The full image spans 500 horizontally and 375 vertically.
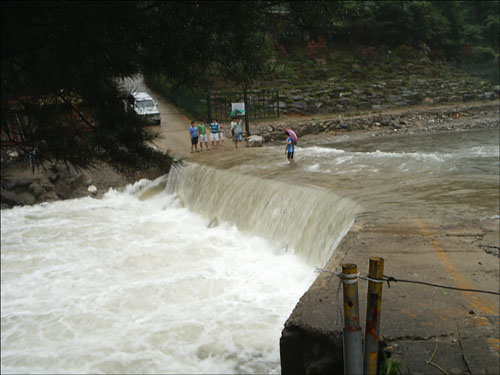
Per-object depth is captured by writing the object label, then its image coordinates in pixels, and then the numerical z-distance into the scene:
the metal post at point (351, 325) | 2.55
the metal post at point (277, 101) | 23.52
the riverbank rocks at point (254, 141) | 19.97
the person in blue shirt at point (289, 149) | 14.71
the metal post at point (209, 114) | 21.92
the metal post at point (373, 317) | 2.63
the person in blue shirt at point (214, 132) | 18.33
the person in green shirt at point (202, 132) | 18.58
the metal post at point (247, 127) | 20.44
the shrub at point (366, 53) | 33.00
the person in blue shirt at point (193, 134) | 17.98
